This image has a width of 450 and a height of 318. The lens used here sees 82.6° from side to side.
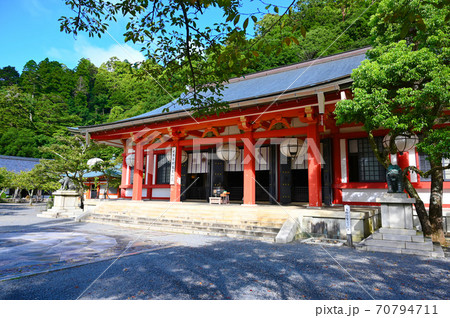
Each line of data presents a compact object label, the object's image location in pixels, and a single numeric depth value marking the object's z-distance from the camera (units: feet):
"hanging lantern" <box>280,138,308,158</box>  32.19
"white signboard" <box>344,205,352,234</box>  19.42
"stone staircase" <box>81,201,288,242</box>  23.45
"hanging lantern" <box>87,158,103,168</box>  45.51
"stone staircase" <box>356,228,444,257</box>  16.63
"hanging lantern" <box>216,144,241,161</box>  35.73
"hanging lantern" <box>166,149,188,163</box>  42.88
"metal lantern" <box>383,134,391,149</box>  25.74
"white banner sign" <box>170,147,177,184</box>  35.81
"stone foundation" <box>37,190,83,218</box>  40.40
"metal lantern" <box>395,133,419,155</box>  25.31
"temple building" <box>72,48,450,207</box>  26.27
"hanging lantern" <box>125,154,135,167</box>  42.86
